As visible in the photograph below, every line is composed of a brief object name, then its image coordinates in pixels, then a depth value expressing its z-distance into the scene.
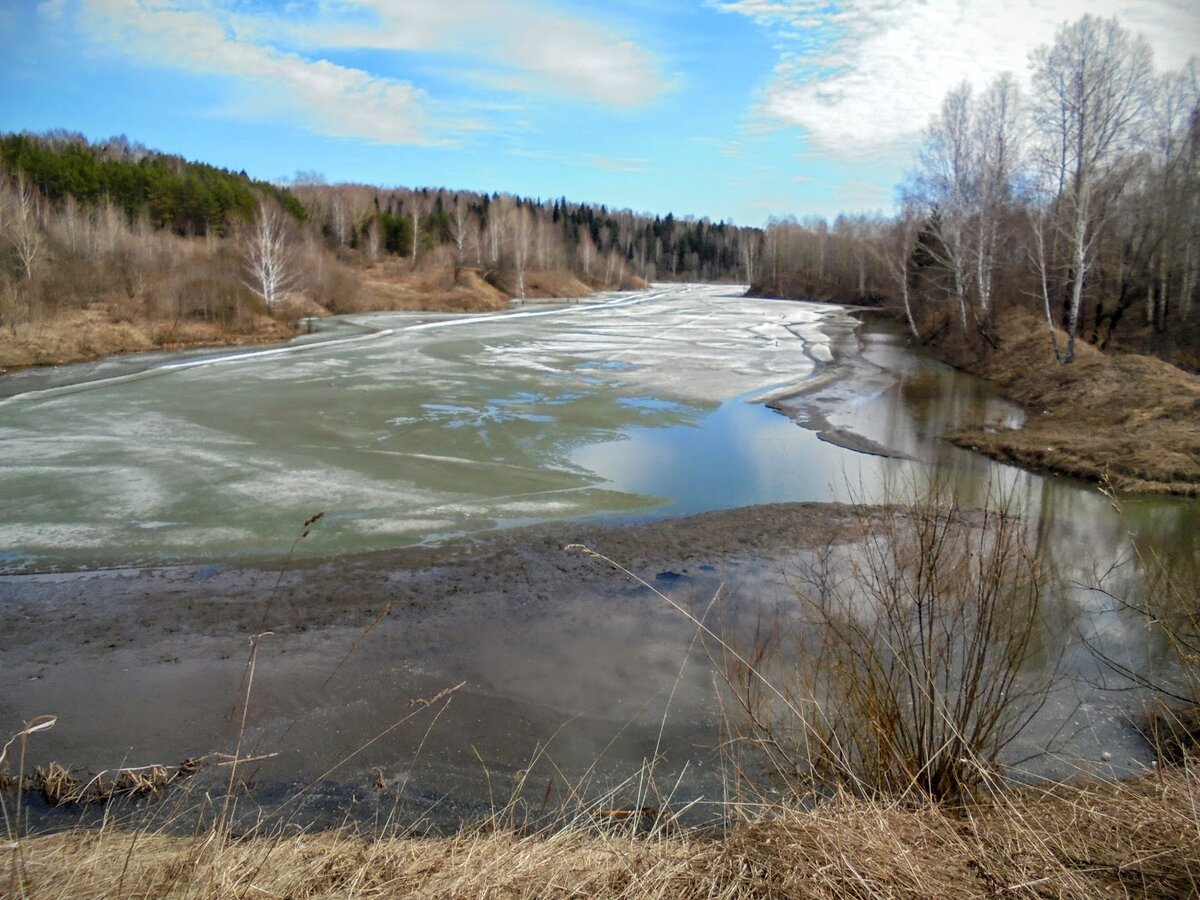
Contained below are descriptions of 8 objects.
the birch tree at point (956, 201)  26.09
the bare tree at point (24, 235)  28.67
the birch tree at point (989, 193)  23.69
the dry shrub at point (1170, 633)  4.08
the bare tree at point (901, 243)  35.28
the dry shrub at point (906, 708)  3.25
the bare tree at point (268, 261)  35.56
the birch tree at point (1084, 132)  17.95
